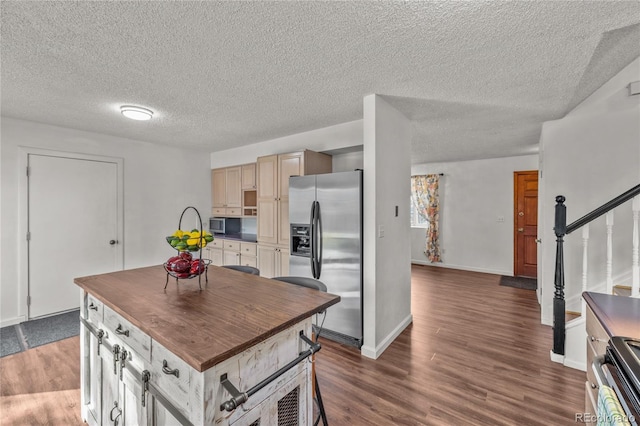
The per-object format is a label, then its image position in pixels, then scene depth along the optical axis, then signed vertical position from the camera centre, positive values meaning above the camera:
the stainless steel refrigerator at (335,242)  2.77 -0.33
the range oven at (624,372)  0.83 -0.55
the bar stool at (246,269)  2.41 -0.52
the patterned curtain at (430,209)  6.45 +0.04
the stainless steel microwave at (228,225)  5.32 -0.29
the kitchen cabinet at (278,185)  3.68 +0.37
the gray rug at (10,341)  2.76 -1.40
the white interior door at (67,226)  3.54 -0.23
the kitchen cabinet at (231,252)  4.34 -0.71
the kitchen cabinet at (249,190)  4.62 +0.34
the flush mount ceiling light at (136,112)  2.89 +1.03
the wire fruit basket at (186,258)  1.64 -0.29
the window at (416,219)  6.88 -0.20
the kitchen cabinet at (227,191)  4.91 +0.35
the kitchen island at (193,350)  0.99 -0.59
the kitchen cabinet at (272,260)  3.87 -0.72
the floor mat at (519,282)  4.88 -1.30
